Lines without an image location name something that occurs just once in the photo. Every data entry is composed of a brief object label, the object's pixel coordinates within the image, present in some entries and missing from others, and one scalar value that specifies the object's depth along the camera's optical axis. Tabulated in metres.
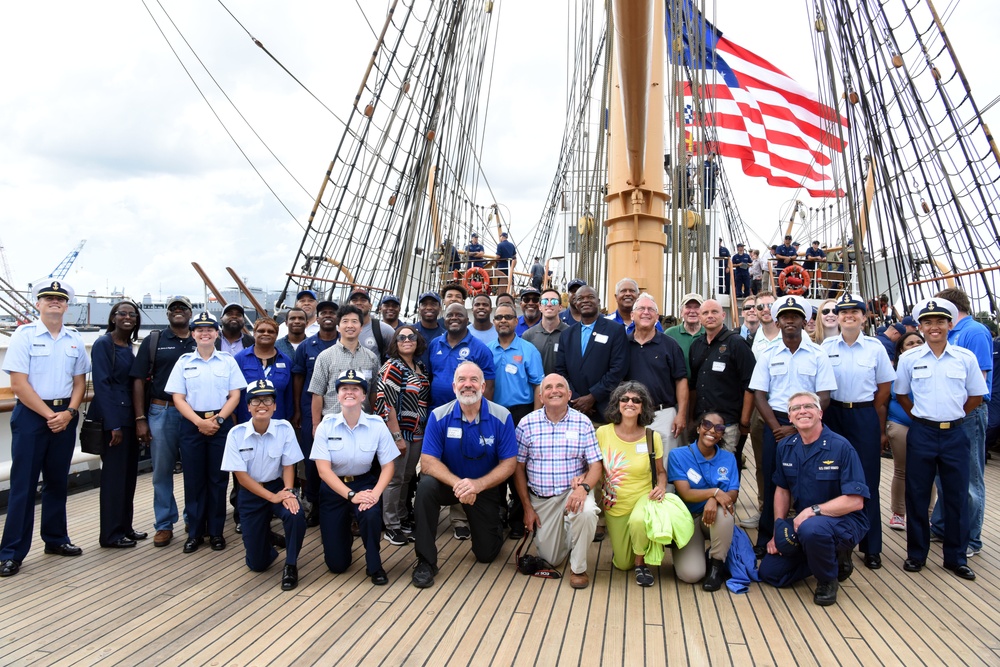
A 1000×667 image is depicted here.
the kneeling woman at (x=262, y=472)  3.72
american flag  13.82
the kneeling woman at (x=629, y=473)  3.61
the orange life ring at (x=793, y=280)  15.64
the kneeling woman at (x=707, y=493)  3.48
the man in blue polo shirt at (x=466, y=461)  3.60
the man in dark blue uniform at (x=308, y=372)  4.50
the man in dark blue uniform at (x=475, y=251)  15.39
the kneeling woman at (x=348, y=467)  3.61
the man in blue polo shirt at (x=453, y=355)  4.27
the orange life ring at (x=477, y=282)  13.44
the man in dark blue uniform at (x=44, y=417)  3.74
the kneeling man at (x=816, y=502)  3.26
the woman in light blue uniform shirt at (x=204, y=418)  4.13
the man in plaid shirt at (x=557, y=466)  3.67
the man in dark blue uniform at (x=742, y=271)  15.81
